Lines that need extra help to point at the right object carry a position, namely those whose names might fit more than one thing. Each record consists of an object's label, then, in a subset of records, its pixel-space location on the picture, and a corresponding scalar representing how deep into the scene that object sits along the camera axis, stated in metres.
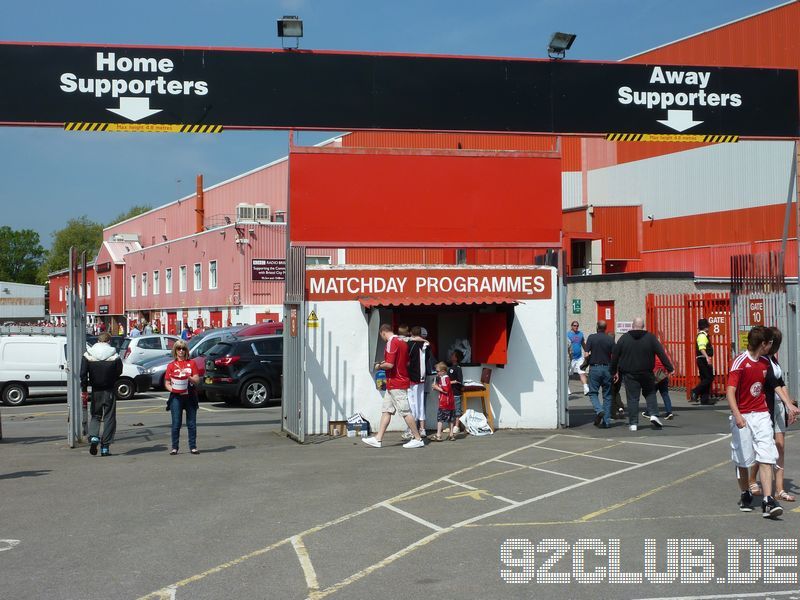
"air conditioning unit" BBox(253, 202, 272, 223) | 45.69
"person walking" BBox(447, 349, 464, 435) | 13.83
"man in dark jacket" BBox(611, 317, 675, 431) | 14.37
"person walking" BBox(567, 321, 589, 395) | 21.62
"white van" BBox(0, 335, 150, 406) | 22.88
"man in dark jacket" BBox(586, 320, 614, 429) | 15.01
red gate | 20.70
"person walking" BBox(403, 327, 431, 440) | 13.41
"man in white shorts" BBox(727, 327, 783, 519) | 8.22
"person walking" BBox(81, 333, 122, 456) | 12.87
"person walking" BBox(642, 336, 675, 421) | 15.78
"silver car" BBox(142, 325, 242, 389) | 25.14
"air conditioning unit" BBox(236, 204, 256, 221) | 45.31
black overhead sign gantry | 14.26
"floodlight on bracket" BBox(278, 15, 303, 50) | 14.88
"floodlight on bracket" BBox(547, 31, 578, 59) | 15.50
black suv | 20.77
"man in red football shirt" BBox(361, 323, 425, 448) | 13.06
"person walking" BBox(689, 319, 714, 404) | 18.52
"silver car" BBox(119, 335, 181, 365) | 27.41
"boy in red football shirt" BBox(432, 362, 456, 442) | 13.67
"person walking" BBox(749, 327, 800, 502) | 8.44
